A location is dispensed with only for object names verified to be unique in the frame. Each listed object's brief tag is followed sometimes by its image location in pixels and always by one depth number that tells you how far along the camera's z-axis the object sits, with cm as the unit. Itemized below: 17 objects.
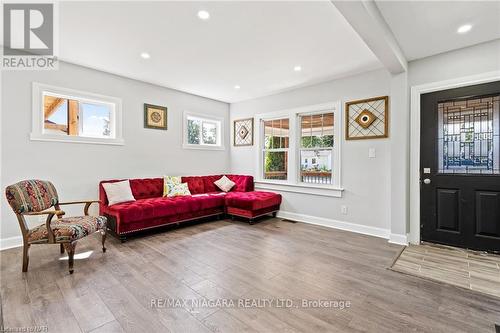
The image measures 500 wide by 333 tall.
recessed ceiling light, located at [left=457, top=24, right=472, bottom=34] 250
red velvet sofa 338
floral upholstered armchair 236
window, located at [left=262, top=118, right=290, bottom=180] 498
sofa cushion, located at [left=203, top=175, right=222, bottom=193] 513
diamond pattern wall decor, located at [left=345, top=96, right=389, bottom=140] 361
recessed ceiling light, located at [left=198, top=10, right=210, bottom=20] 231
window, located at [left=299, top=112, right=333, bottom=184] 434
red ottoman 427
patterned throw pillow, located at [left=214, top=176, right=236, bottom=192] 520
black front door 283
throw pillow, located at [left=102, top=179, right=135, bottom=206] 361
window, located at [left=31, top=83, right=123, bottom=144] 330
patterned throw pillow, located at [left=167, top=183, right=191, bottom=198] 435
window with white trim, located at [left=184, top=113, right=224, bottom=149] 512
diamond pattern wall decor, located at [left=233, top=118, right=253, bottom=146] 545
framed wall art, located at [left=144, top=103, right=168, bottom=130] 441
